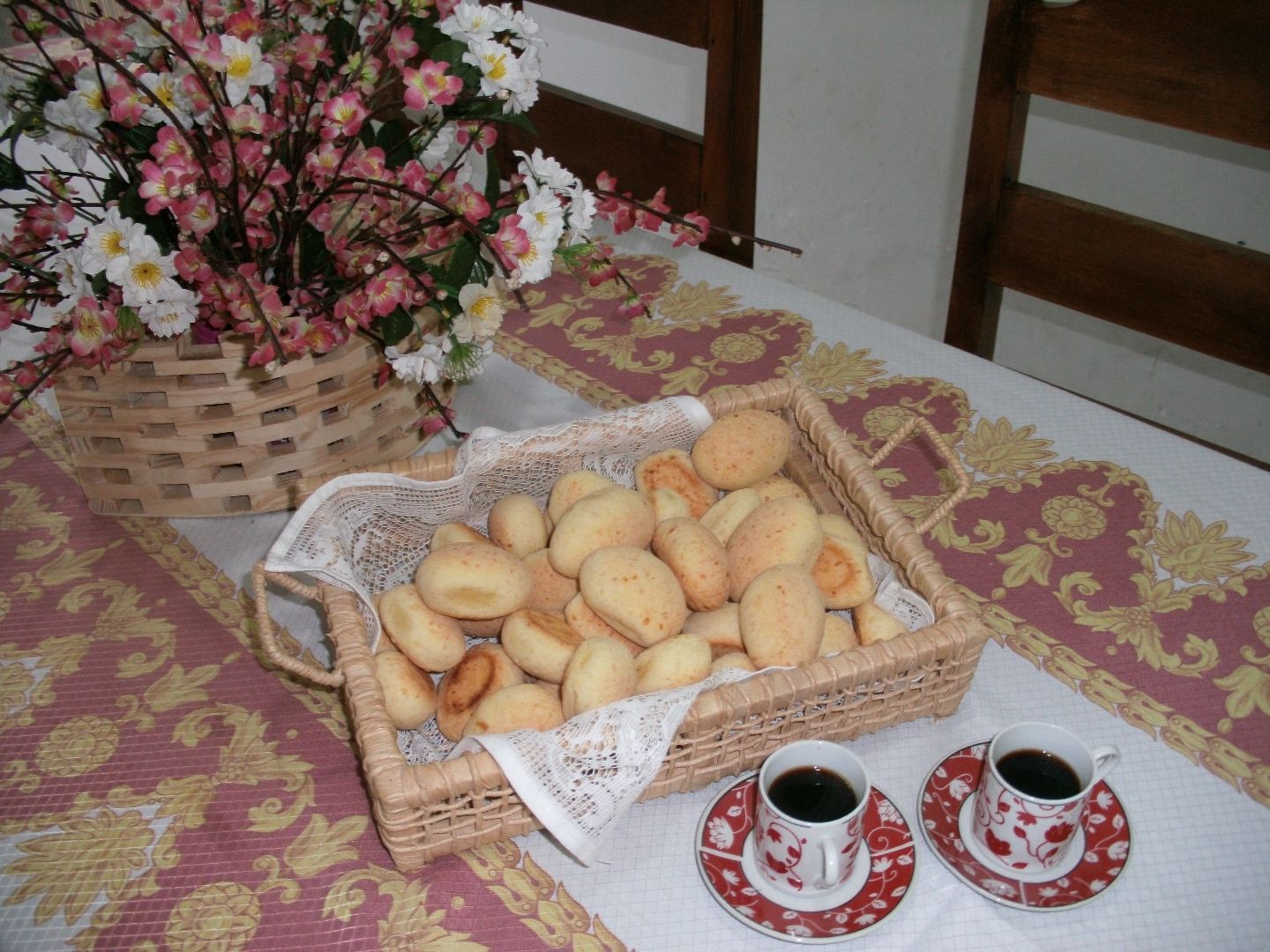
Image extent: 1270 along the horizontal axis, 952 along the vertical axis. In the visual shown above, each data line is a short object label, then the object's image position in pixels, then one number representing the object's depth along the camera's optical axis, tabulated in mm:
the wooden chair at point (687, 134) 1473
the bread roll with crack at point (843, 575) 815
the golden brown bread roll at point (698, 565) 793
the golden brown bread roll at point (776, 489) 912
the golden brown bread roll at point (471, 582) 766
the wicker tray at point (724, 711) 652
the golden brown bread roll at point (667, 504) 873
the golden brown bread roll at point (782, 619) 737
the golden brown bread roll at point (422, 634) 771
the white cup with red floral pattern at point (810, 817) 633
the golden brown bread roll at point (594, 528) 807
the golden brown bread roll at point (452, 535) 852
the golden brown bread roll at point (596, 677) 703
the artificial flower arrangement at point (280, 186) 730
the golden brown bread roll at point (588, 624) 779
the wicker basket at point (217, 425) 914
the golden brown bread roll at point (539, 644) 750
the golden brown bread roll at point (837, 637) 778
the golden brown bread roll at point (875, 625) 787
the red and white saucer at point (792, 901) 655
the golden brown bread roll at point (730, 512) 869
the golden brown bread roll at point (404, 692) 741
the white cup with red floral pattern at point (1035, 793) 652
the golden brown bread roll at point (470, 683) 750
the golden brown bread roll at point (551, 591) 833
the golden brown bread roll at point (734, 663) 751
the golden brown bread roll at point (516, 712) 708
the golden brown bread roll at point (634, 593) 753
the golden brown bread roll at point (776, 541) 800
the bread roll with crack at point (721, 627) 783
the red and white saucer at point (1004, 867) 676
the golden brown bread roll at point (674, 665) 728
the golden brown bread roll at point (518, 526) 858
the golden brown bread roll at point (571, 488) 875
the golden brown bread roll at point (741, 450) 912
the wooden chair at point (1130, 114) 1171
